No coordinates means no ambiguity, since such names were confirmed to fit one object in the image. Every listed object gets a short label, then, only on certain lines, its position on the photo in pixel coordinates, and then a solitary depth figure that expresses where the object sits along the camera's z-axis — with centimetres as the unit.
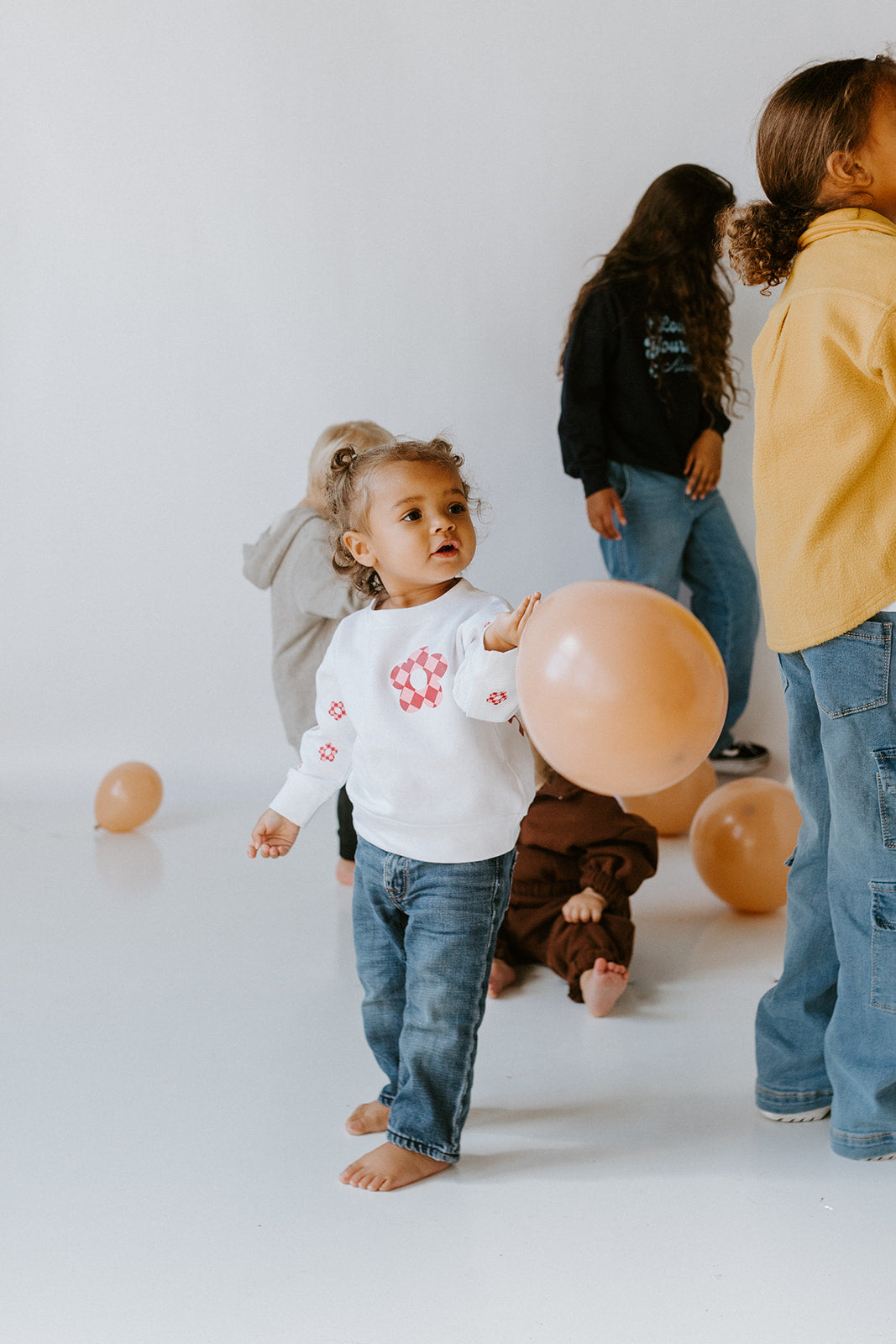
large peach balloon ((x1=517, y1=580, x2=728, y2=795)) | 104
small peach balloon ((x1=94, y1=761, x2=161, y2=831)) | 302
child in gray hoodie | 247
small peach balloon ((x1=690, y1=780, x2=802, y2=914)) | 227
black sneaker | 322
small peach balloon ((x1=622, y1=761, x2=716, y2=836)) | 281
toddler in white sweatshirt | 141
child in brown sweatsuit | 202
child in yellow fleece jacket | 133
